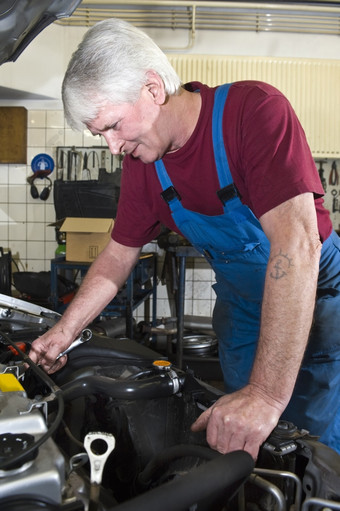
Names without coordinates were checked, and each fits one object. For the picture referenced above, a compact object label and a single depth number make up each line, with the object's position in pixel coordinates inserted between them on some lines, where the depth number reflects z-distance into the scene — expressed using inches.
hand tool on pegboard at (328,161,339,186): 138.9
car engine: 18.8
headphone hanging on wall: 136.8
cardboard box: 105.0
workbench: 100.3
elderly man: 29.3
